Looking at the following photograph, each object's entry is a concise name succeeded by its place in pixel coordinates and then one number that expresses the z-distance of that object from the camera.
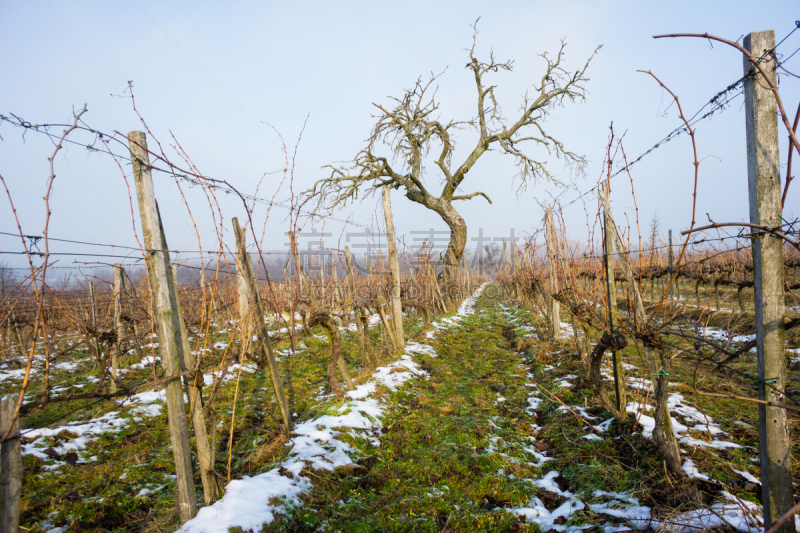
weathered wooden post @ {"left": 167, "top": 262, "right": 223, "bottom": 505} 2.40
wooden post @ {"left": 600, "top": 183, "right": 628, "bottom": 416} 3.36
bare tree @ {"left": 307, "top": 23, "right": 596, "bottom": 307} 10.95
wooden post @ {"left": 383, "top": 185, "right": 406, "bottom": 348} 7.07
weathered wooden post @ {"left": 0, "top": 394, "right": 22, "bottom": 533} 1.46
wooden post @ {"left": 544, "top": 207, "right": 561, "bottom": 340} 6.06
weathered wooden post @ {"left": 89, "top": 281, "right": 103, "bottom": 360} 5.51
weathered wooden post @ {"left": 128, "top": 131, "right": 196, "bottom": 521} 2.19
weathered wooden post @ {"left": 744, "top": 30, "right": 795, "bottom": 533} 1.72
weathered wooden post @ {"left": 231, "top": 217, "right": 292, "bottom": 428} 3.23
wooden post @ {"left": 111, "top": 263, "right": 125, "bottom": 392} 5.55
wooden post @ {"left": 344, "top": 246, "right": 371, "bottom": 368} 5.51
